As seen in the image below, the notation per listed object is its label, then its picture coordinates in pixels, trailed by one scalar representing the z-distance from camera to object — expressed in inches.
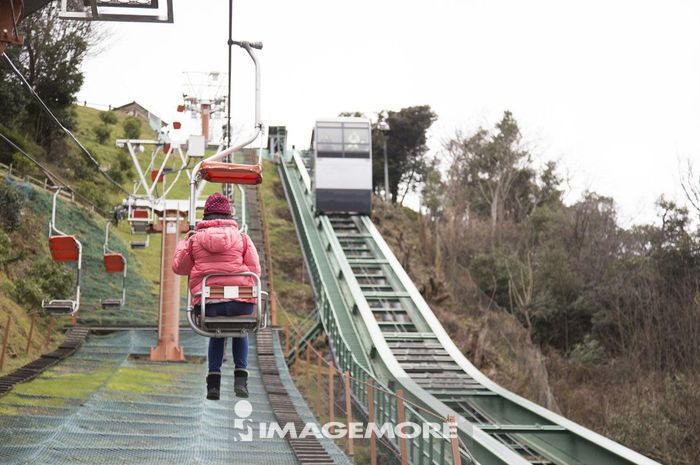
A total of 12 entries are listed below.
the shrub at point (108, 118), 2000.5
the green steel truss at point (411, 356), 475.5
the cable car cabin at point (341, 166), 1077.8
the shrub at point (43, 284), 687.1
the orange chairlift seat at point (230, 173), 225.8
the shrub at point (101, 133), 1812.3
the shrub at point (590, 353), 1088.8
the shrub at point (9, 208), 788.6
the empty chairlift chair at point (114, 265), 604.1
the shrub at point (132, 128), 1756.2
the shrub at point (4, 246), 654.5
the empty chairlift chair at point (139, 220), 623.0
